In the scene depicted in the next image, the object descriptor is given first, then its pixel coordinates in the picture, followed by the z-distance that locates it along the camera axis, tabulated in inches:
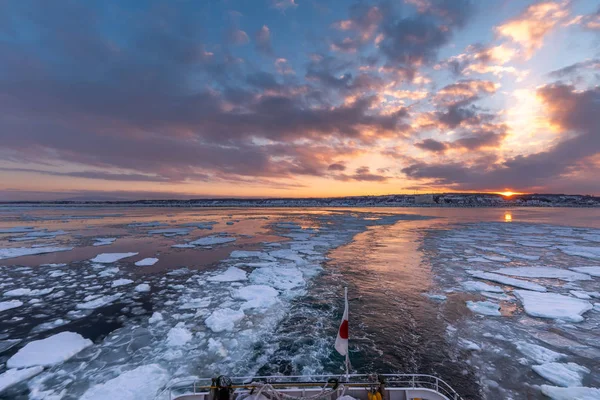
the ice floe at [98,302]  392.9
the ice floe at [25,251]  733.8
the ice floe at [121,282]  498.3
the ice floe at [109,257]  673.6
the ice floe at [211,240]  950.9
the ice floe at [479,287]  476.4
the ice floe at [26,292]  438.0
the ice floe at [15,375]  232.3
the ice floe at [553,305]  372.5
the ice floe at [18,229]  1266.0
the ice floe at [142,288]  466.3
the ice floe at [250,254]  730.2
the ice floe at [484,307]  386.3
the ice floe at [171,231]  1198.3
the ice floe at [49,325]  326.4
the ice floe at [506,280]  489.4
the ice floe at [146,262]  646.5
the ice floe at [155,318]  353.1
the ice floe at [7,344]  286.8
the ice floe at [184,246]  871.1
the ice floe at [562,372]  241.0
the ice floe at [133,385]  222.4
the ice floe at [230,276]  531.8
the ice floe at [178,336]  303.1
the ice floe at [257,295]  413.4
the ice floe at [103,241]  913.5
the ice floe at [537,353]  275.7
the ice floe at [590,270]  579.2
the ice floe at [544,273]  554.6
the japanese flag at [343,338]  207.6
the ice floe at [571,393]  221.0
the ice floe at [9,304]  385.8
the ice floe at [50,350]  262.7
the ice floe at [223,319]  338.9
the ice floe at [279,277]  507.8
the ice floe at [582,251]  771.2
